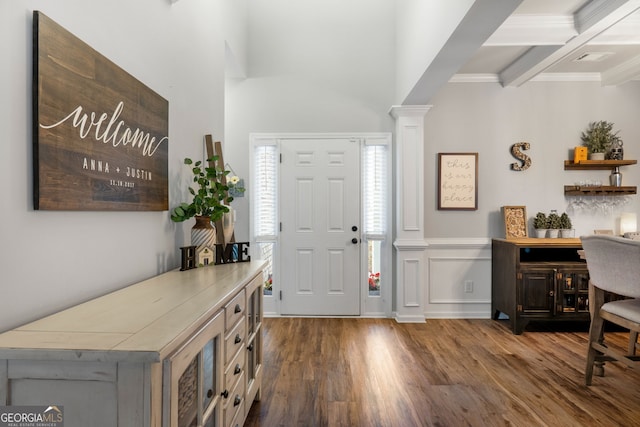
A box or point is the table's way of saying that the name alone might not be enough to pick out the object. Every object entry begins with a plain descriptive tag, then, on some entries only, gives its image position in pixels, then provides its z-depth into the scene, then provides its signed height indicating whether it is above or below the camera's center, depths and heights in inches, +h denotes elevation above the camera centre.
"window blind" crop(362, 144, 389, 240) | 167.6 +14.4
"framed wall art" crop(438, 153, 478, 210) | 166.6 +16.6
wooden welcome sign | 45.8 +13.2
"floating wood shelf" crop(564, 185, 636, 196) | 162.4 +11.7
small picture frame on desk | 162.4 -2.0
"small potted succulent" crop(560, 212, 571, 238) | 159.2 -4.2
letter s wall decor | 165.9 +27.5
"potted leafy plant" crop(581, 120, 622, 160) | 162.1 +34.5
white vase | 86.5 -3.9
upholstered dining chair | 88.7 -18.0
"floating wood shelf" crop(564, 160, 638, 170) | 160.1 +23.3
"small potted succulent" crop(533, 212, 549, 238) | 159.5 -3.3
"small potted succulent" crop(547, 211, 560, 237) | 158.8 -3.3
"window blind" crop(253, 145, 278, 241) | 167.6 +12.1
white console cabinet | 35.3 -14.9
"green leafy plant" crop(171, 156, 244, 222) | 83.7 +2.9
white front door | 165.9 -4.3
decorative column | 159.9 +4.1
